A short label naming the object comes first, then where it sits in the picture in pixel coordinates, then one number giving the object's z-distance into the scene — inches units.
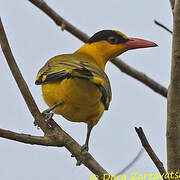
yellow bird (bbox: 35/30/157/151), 246.2
